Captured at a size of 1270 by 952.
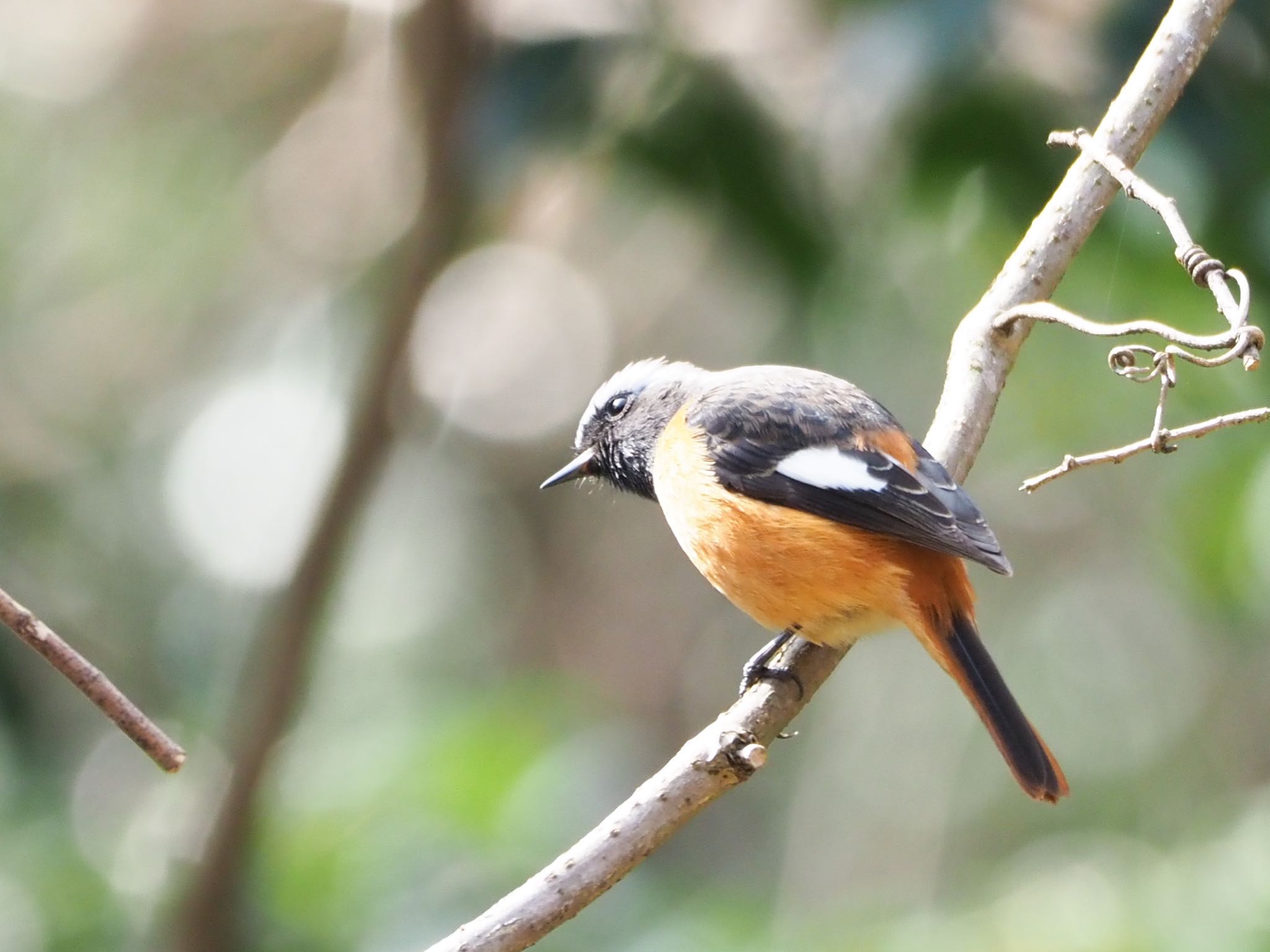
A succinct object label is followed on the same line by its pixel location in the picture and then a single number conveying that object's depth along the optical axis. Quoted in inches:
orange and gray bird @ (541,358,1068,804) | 222.4
